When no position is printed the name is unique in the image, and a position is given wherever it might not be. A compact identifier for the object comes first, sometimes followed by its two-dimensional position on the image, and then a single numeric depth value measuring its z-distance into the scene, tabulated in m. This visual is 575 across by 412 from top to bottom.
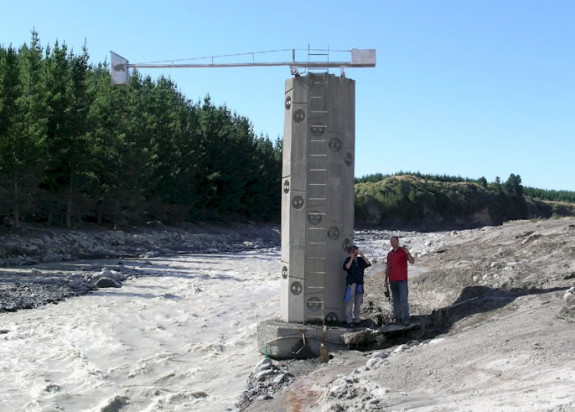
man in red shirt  13.05
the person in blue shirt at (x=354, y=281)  13.04
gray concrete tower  13.25
